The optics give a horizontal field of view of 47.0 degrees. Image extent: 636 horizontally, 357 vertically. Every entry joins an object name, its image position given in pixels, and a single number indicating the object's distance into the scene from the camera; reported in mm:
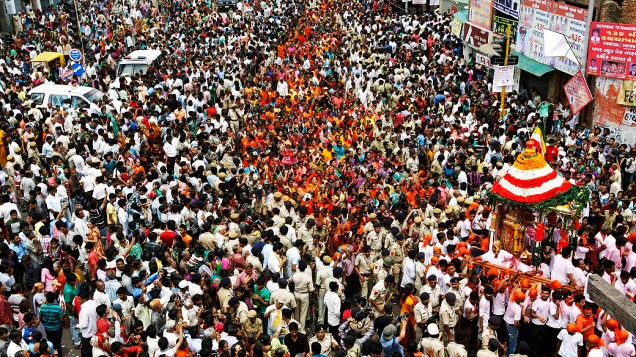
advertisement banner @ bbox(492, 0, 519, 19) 21484
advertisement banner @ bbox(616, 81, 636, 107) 17016
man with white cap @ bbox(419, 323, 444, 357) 8391
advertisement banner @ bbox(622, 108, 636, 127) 17094
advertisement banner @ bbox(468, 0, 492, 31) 23500
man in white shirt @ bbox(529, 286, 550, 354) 9445
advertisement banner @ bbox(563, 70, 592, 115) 17297
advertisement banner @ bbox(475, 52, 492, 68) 20495
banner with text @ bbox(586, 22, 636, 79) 16781
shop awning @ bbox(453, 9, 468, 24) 25577
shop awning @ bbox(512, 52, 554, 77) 19703
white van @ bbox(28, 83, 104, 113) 18828
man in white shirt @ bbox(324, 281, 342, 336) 9578
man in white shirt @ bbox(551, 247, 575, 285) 10062
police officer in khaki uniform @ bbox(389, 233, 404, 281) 10945
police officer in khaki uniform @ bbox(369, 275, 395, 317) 9484
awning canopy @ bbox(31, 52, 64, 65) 23547
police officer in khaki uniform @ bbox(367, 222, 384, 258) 11137
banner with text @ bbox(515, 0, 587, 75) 18281
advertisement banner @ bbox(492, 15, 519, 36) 21781
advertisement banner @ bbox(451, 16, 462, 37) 25469
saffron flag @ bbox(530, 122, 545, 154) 12477
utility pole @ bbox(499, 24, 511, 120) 17500
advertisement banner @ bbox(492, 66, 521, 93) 21344
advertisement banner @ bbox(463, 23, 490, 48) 23266
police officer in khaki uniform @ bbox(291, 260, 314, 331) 10031
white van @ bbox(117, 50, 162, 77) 22844
